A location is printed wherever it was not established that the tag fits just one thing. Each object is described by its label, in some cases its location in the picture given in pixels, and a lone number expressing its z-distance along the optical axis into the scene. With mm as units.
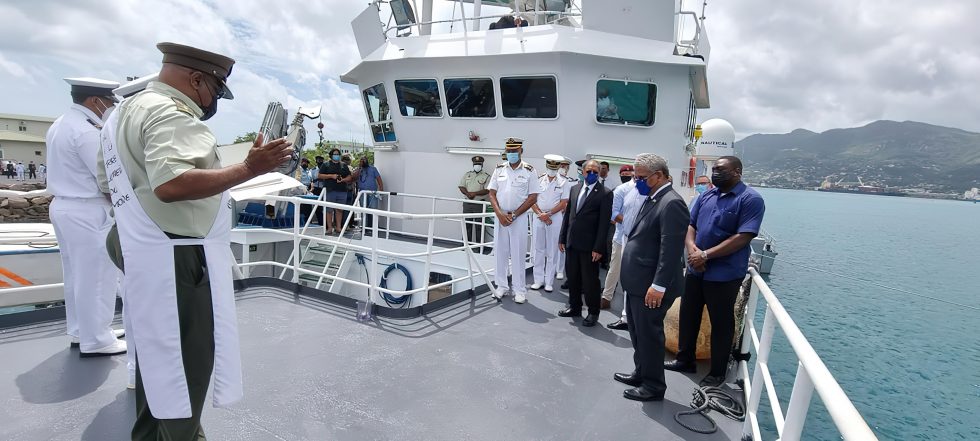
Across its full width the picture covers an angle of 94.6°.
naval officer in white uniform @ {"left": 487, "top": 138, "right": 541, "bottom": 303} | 5074
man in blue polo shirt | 3107
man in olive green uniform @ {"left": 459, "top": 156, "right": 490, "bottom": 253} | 7770
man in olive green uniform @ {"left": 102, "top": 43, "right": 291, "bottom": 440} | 1399
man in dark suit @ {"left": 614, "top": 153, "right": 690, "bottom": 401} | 2799
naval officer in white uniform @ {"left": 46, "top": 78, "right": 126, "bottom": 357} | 2727
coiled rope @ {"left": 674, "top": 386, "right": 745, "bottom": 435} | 2828
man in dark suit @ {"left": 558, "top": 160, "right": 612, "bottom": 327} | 4398
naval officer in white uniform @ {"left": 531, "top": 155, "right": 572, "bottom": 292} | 5672
